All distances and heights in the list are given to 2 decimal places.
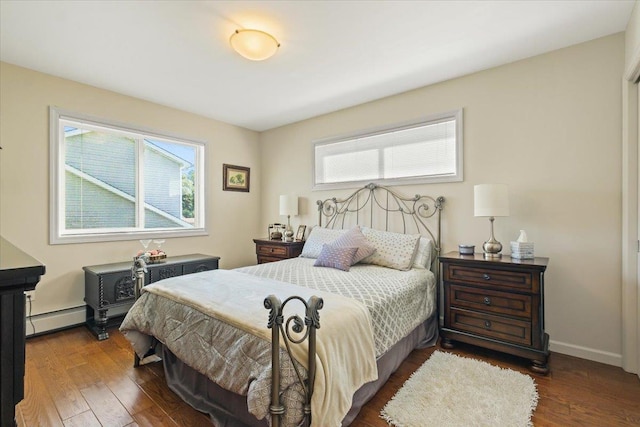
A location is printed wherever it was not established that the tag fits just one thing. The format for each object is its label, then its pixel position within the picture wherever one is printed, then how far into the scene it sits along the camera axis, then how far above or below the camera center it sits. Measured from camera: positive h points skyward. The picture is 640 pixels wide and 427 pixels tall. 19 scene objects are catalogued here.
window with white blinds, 3.16 +0.72
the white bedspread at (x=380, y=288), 1.95 -0.56
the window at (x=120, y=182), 3.20 +0.40
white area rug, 1.69 -1.18
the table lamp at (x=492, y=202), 2.49 +0.10
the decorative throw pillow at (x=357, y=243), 3.00 -0.31
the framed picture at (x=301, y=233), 4.26 -0.28
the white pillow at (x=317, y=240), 3.54 -0.32
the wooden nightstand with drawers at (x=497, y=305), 2.22 -0.75
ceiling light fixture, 2.23 +1.32
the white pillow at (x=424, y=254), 2.97 -0.42
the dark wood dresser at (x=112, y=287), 2.93 -0.76
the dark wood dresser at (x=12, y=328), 0.62 -0.25
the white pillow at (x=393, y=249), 2.89 -0.36
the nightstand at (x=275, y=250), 3.97 -0.50
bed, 1.29 -0.65
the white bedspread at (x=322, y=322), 1.32 -0.57
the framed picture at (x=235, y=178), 4.59 +0.58
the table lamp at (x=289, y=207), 4.30 +0.10
